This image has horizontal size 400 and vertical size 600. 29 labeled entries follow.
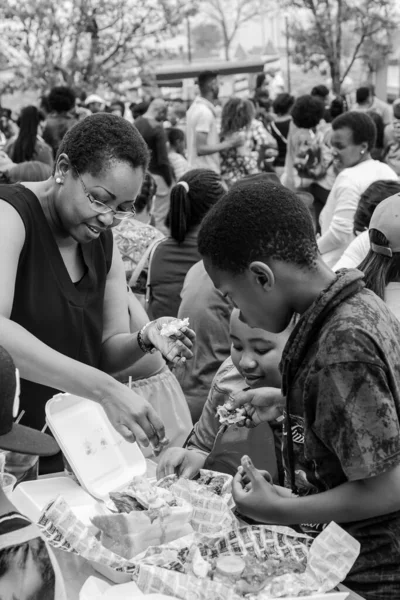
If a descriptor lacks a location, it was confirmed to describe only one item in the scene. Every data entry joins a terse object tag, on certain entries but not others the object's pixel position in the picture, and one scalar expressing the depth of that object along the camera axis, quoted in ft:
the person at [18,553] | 4.99
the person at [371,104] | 34.01
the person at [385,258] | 9.39
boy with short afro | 5.47
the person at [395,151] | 23.45
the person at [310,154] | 23.99
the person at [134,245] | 14.98
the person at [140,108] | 35.54
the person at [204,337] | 12.33
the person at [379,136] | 28.89
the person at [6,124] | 40.10
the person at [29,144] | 23.08
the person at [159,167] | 24.34
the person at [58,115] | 27.27
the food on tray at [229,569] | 6.21
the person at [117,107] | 40.15
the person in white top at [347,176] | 17.07
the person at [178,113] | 45.69
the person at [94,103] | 36.57
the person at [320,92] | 38.27
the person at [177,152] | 26.94
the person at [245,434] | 7.84
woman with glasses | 7.86
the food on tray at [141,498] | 7.16
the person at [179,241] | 13.84
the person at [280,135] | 32.40
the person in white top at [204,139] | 25.61
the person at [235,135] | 25.70
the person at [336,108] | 34.42
